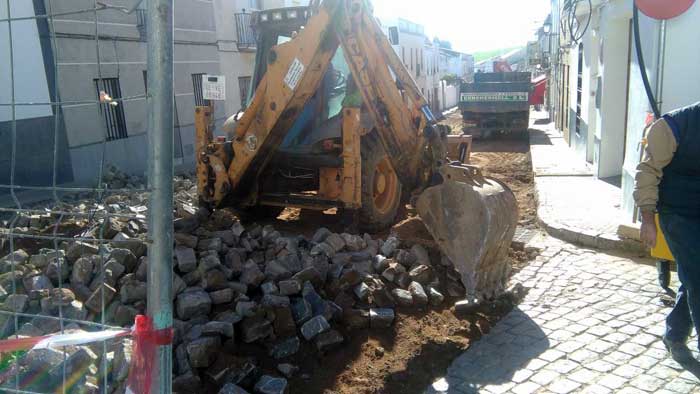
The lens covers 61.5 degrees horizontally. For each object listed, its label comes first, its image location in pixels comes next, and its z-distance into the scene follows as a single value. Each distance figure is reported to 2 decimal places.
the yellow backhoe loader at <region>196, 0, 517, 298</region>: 4.98
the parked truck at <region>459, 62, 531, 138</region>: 17.38
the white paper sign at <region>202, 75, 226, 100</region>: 6.72
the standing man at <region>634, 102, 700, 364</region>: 3.41
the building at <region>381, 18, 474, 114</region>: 34.68
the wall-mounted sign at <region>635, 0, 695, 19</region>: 5.12
